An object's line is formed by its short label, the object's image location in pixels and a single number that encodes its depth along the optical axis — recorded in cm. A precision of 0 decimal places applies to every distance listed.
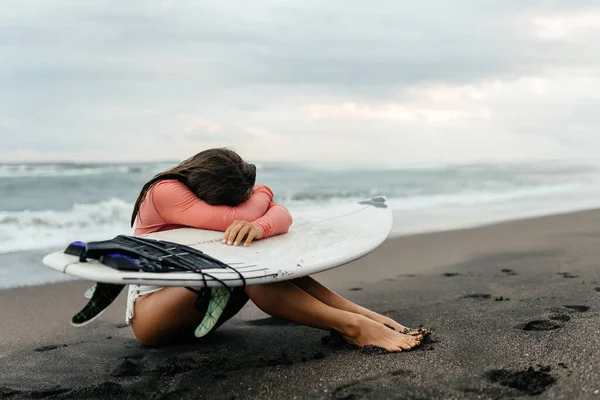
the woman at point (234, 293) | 267
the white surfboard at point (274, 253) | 229
